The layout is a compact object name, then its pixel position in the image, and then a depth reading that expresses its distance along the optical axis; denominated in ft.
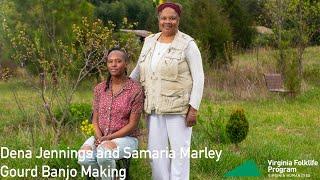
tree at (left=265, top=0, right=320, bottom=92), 28.16
